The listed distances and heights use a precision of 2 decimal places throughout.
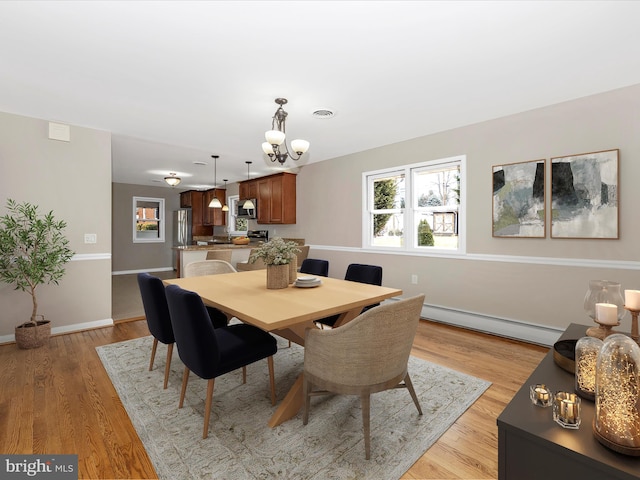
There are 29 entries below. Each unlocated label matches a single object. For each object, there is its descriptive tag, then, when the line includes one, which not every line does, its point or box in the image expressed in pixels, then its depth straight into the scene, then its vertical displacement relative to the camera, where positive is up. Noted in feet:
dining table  5.50 -1.34
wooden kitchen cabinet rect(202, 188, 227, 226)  26.45 +2.31
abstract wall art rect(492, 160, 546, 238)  10.28 +1.31
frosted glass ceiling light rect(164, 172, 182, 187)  20.50 +3.82
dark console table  2.41 -1.76
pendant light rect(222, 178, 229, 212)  26.78 +3.65
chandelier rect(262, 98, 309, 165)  8.30 +2.69
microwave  21.67 +1.90
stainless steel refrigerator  27.78 +0.90
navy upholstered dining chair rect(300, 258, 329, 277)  11.27 -1.11
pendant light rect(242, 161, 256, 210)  21.01 +2.18
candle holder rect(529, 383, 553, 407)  3.12 -1.63
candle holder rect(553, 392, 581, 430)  2.81 -1.60
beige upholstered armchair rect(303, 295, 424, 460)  5.06 -1.97
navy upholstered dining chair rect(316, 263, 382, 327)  9.59 -1.23
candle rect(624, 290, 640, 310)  3.74 -0.75
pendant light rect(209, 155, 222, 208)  17.86 +4.51
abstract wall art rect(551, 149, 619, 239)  8.95 +1.28
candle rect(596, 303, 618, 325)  3.87 -0.96
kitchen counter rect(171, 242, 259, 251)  16.52 -0.57
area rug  5.11 -3.76
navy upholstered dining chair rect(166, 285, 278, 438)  5.47 -2.16
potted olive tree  10.07 -0.64
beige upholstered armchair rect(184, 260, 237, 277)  10.69 -1.12
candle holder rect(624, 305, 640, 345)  3.76 -1.06
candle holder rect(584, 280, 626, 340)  4.02 -0.84
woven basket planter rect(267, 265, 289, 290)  7.73 -0.99
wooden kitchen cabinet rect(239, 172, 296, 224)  19.57 +2.53
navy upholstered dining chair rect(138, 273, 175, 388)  7.31 -1.74
